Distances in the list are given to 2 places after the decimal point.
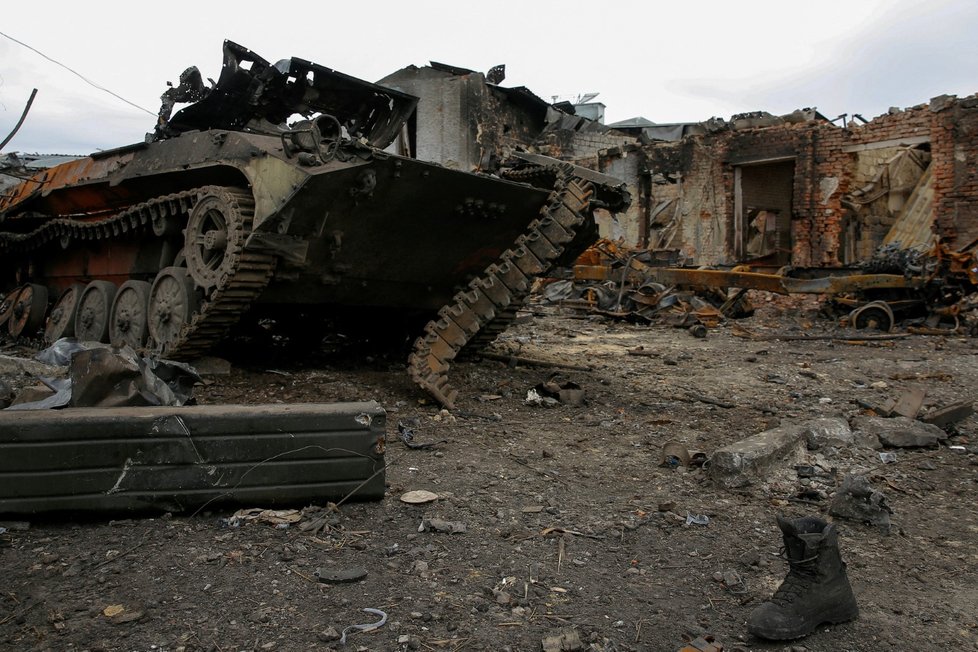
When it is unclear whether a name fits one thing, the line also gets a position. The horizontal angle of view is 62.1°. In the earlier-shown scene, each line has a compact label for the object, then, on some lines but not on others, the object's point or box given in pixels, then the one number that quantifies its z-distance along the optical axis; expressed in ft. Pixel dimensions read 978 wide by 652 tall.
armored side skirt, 9.57
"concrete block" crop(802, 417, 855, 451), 14.93
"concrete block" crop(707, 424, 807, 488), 12.82
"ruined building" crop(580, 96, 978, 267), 46.01
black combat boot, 7.75
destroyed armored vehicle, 18.06
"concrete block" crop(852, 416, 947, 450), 15.16
